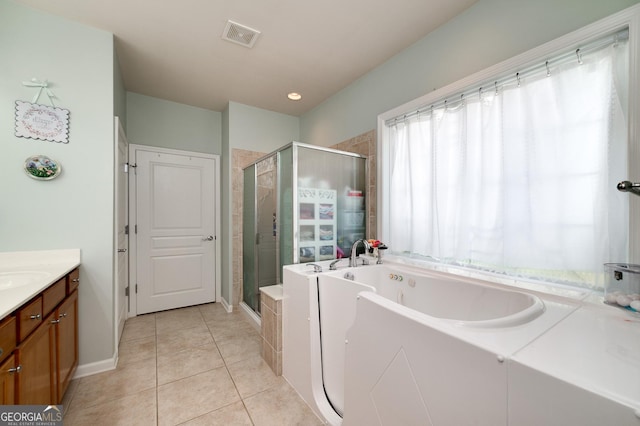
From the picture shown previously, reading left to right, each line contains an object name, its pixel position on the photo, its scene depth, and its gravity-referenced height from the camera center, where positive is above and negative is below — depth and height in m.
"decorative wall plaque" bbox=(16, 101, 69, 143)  1.75 +0.64
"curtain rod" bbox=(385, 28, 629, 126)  1.24 +0.84
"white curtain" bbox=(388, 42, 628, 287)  1.26 +0.24
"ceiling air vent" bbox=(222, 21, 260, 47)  1.97 +1.44
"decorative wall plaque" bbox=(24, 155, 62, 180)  1.76 +0.32
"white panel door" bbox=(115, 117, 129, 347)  2.32 -0.12
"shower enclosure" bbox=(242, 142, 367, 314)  2.23 +0.06
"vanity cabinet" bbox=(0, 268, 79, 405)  1.00 -0.65
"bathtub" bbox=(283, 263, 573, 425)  0.82 -0.56
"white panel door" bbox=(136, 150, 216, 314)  3.14 -0.22
